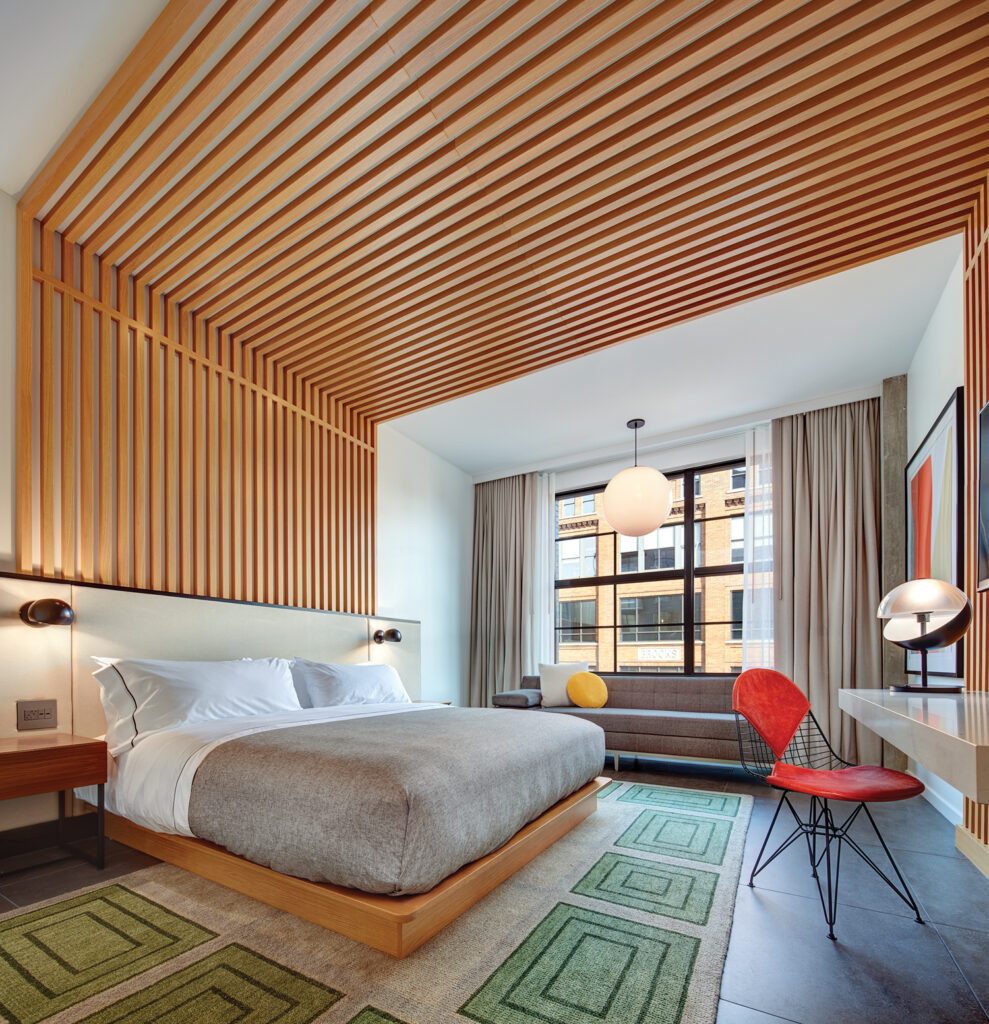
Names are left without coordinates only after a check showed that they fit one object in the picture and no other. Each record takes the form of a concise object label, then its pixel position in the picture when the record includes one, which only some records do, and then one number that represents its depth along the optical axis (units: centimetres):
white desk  77
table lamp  215
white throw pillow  536
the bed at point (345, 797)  183
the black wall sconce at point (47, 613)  273
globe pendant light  451
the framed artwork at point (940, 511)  301
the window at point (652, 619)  586
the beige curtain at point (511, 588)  647
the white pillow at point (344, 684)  369
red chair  207
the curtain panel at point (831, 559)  457
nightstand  226
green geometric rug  159
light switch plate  270
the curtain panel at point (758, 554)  502
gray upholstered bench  441
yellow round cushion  520
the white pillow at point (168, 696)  274
